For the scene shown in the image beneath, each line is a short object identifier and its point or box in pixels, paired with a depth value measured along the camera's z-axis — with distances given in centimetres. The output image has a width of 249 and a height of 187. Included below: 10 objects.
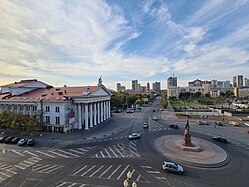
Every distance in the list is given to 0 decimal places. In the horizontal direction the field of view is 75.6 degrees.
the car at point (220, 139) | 3428
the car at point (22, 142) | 3256
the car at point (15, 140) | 3397
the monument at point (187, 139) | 3053
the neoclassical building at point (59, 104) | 4475
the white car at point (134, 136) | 3647
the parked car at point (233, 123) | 5036
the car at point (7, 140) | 3444
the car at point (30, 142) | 3250
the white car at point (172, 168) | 2131
